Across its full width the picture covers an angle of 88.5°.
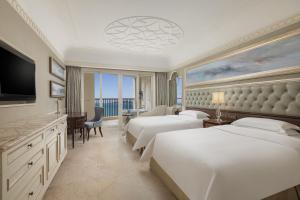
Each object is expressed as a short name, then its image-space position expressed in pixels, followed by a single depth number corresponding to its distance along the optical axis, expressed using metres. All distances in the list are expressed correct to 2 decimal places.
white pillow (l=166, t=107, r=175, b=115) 5.51
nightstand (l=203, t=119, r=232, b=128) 3.20
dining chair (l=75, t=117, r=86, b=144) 3.93
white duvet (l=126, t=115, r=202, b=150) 3.09
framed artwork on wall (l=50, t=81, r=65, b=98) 3.37
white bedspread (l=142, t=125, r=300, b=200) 1.28
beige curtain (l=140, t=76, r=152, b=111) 6.52
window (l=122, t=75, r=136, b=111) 6.30
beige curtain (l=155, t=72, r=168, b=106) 6.27
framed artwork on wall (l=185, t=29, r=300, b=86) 2.35
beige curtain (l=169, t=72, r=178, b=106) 5.93
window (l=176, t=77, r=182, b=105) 5.60
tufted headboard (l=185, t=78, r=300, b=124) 2.33
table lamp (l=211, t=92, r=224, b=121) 3.32
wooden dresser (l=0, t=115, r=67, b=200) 1.05
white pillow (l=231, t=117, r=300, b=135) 2.12
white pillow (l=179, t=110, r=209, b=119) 3.83
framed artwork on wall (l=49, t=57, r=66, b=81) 3.33
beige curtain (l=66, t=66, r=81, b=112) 5.05
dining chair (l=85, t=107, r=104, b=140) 4.45
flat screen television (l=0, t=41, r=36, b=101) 1.58
